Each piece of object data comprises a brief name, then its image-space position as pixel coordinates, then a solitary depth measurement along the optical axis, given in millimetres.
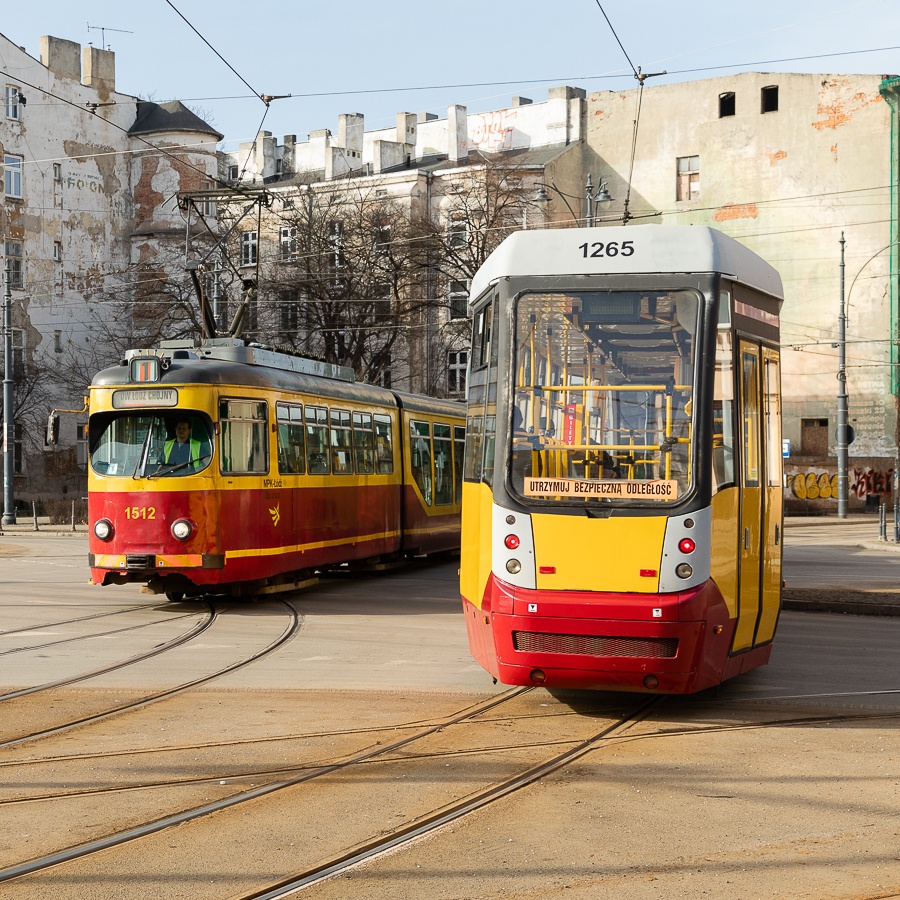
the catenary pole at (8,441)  41531
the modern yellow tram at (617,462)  9156
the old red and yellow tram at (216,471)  17156
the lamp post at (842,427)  44719
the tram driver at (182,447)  17250
